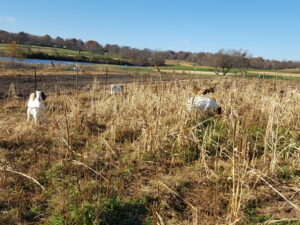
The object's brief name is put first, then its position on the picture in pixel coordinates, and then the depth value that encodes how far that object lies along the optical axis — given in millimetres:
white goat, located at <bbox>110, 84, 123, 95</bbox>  10142
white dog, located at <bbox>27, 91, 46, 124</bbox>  5203
